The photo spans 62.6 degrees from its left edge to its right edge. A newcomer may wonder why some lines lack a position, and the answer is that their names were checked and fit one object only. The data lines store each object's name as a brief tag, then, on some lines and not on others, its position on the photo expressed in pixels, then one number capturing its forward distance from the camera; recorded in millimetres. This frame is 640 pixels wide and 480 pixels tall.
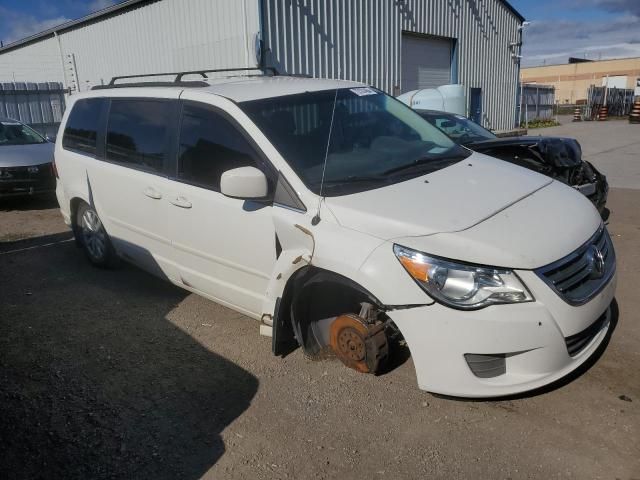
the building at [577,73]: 63575
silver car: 8656
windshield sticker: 4160
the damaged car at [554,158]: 5945
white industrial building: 11828
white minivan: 2602
